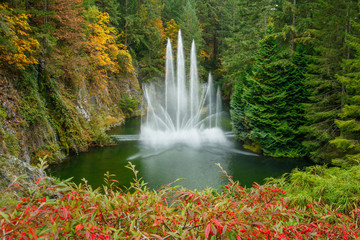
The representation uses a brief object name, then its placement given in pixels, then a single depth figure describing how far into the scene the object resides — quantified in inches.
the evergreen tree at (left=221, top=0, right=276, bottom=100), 681.0
